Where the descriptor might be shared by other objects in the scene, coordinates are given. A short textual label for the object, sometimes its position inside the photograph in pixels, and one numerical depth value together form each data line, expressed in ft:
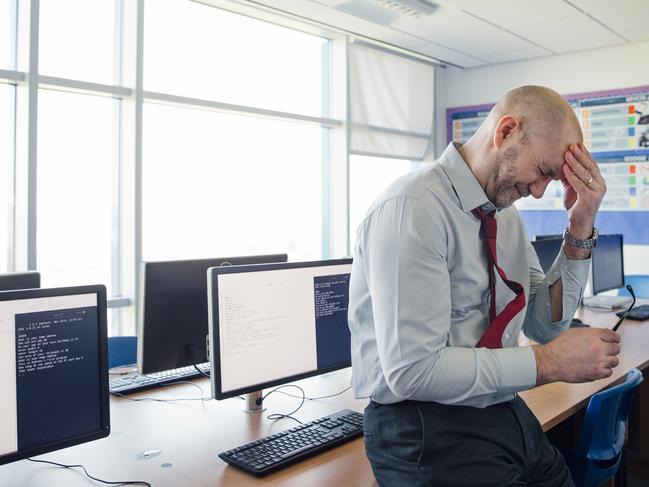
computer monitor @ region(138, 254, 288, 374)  6.29
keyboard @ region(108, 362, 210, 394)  6.84
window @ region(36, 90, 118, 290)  11.51
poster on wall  16.34
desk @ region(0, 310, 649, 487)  4.56
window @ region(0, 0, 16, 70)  11.00
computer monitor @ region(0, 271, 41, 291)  5.40
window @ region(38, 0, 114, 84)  11.29
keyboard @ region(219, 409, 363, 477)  4.72
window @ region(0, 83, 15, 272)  11.10
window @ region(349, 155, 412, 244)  17.64
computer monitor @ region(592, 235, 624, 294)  12.01
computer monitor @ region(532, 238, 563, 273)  10.58
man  4.14
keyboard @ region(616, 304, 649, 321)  11.10
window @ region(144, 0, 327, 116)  12.98
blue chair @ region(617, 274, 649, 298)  14.17
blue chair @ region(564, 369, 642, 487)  6.16
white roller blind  17.13
